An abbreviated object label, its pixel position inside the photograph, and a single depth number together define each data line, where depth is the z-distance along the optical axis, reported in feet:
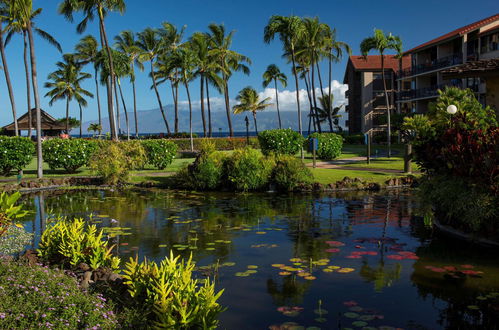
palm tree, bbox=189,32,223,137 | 199.31
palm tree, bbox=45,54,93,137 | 268.41
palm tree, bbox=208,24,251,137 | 206.90
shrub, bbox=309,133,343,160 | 100.78
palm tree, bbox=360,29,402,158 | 155.74
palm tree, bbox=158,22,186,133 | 215.51
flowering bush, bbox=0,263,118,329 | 15.11
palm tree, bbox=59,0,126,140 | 131.33
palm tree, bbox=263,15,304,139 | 166.91
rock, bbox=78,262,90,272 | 21.52
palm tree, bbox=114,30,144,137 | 215.28
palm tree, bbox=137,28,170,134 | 215.10
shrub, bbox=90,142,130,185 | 66.90
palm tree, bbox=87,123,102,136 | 314.96
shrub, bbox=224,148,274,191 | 59.62
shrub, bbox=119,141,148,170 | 71.27
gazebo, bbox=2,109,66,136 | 214.48
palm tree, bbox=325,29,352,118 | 197.94
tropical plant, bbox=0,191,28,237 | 18.80
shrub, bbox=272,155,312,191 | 59.36
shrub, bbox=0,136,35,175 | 75.72
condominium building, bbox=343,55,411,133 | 218.18
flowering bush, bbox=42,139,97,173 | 80.12
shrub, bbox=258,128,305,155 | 100.01
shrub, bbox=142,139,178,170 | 84.12
